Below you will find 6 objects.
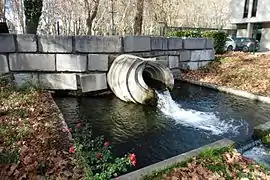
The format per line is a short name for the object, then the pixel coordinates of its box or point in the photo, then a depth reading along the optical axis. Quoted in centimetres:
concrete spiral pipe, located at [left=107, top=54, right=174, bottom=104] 718
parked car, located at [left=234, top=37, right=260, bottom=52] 2359
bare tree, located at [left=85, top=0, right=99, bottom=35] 1842
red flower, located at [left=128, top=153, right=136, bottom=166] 299
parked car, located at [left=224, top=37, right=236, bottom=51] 2271
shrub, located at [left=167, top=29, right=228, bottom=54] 1402
